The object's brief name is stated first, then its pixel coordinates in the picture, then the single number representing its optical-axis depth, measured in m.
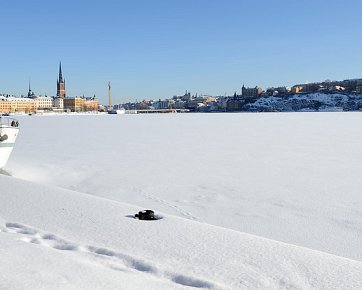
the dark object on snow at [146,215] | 5.23
